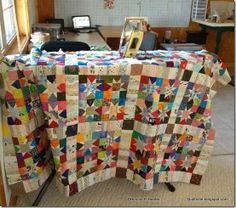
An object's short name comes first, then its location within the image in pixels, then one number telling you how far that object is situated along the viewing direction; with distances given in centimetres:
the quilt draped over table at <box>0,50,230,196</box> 122
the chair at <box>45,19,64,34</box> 331
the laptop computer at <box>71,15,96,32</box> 343
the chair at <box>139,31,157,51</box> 259
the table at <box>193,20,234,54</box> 352
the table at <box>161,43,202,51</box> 351
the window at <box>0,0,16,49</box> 211
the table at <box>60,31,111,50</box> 273
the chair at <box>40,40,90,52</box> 184
